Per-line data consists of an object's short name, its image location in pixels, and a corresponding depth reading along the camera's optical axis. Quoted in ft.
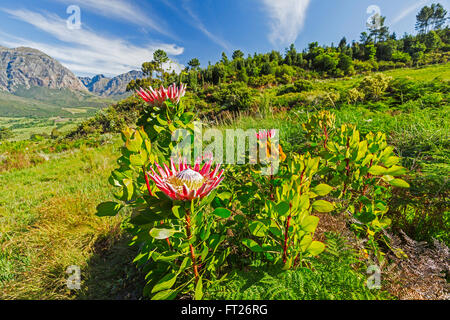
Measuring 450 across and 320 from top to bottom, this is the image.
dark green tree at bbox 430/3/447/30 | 159.02
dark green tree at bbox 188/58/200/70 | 104.84
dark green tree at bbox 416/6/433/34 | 164.35
